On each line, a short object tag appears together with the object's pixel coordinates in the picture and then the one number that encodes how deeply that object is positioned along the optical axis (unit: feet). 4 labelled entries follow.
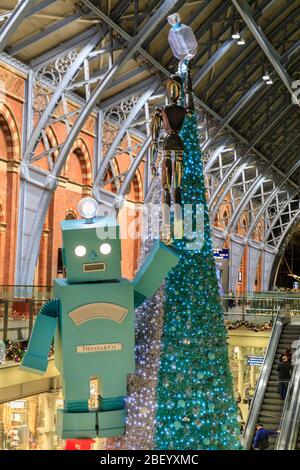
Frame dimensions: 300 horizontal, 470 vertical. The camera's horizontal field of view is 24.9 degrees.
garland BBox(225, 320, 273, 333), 56.23
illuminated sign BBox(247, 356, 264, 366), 53.88
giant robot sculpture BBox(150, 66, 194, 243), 21.04
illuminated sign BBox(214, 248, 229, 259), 93.85
